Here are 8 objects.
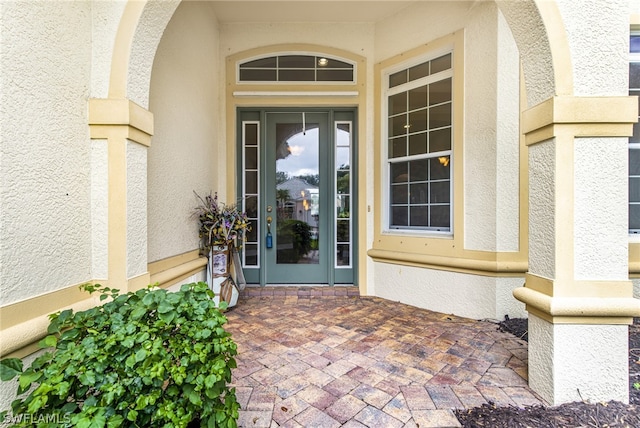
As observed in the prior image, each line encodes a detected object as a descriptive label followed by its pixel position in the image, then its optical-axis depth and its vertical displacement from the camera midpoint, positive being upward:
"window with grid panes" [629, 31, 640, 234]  2.83 +0.55
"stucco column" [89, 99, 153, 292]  1.58 +0.15
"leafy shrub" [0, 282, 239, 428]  0.99 -0.59
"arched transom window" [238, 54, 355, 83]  3.67 +1.90
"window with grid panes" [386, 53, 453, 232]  3.13 +0.79
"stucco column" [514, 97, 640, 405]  1.53 -0.22
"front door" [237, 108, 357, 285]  3.74 +0.24
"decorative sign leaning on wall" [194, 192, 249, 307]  3.02 -0.32
